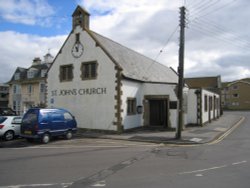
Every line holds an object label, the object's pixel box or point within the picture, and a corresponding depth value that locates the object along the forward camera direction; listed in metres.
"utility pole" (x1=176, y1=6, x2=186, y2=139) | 16.95
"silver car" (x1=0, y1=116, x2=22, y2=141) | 17.02
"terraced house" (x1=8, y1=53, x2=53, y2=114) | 42.97
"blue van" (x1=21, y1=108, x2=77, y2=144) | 15.64
